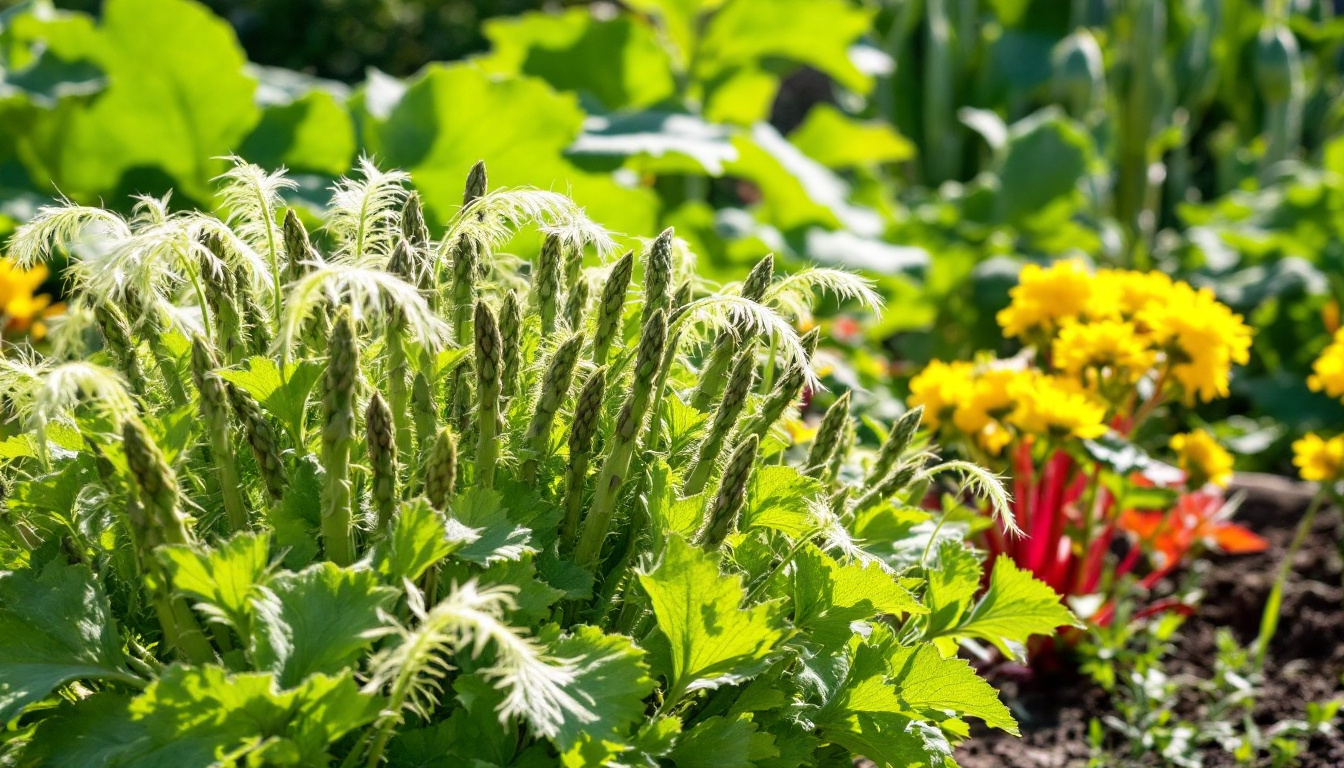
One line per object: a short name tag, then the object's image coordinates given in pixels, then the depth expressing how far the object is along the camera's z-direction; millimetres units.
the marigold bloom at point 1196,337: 1941
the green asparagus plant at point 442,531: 873
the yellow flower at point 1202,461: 2160
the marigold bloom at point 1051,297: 2035
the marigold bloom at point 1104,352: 1883
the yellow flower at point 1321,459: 2223
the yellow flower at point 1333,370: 2260
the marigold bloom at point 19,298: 2375
